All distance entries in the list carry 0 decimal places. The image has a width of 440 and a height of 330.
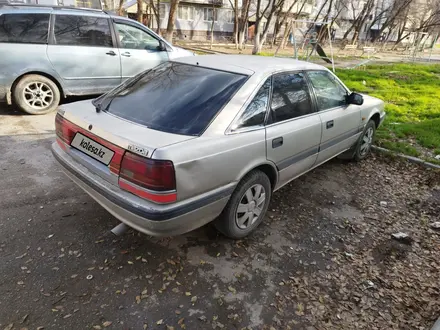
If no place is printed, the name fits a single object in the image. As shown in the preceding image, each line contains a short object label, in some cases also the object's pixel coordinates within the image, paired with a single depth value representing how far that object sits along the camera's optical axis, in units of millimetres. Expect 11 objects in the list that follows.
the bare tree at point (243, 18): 25959
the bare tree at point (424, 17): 33344
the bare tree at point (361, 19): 30953
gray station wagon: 5520
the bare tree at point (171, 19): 13039
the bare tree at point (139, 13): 18053
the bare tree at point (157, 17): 20372
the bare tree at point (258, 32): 18234
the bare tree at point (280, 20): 27473
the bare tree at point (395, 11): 31562
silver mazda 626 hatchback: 2287
